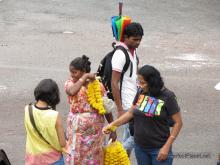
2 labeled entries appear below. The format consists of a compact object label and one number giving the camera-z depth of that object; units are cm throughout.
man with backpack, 1348
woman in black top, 1155
